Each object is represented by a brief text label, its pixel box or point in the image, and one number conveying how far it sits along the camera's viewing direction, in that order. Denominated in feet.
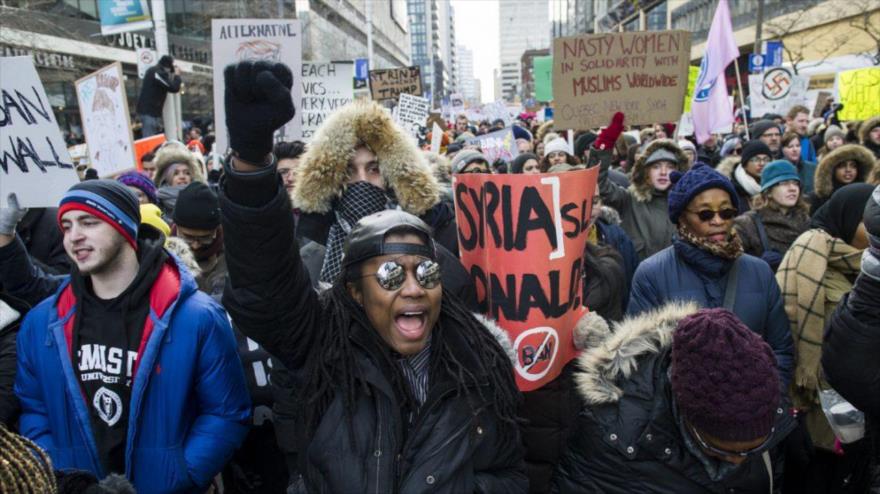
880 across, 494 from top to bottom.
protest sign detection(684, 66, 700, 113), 34.58
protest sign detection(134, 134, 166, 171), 24.88
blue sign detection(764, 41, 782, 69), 53.62
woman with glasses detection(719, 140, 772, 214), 18.75
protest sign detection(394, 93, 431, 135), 28.43
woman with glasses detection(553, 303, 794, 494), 6.00
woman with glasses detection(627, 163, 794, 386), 9.75
